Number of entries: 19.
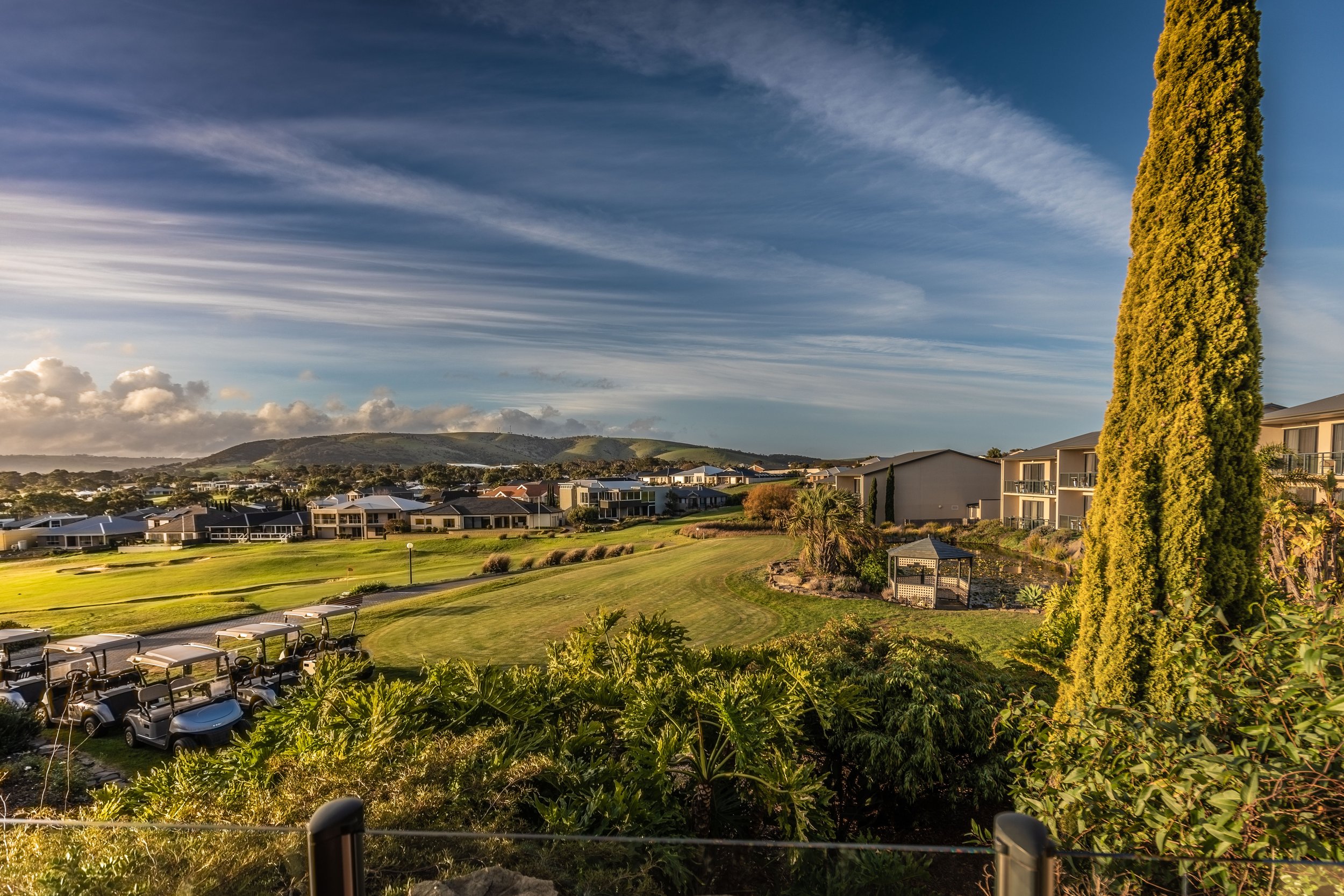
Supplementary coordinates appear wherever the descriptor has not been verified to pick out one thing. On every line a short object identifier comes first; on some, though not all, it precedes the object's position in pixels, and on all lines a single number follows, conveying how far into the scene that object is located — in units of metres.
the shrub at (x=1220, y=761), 2.52
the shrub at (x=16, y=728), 10.27
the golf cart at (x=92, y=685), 11.07
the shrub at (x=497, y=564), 32.16
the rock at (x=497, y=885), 2.82
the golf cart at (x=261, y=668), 11.62
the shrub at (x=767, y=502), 44.38
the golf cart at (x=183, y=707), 9.80
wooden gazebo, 19.08
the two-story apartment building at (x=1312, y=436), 20.19
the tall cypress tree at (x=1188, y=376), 4.98
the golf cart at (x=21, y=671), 12.84
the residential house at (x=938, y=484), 40.53
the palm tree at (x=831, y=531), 22.38
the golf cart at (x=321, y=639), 14.27
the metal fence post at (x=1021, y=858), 1.58
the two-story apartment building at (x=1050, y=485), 30.70
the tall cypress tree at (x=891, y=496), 39.09
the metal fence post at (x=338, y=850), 1.81
